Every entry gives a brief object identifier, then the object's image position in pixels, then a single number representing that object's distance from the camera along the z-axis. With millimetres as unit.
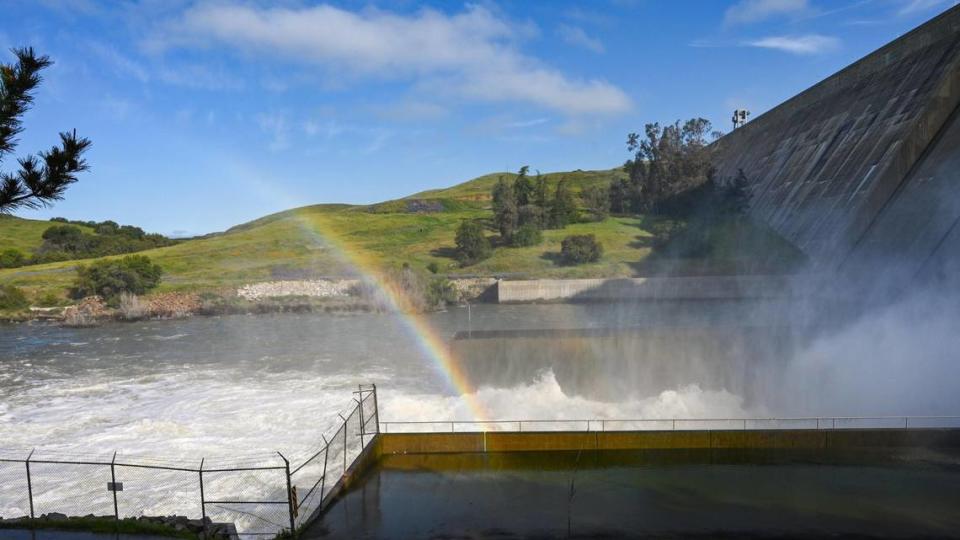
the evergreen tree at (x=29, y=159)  10773
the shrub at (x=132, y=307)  54344
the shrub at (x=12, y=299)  57250
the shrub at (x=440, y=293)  55581
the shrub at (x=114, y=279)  59438
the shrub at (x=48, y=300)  58359
